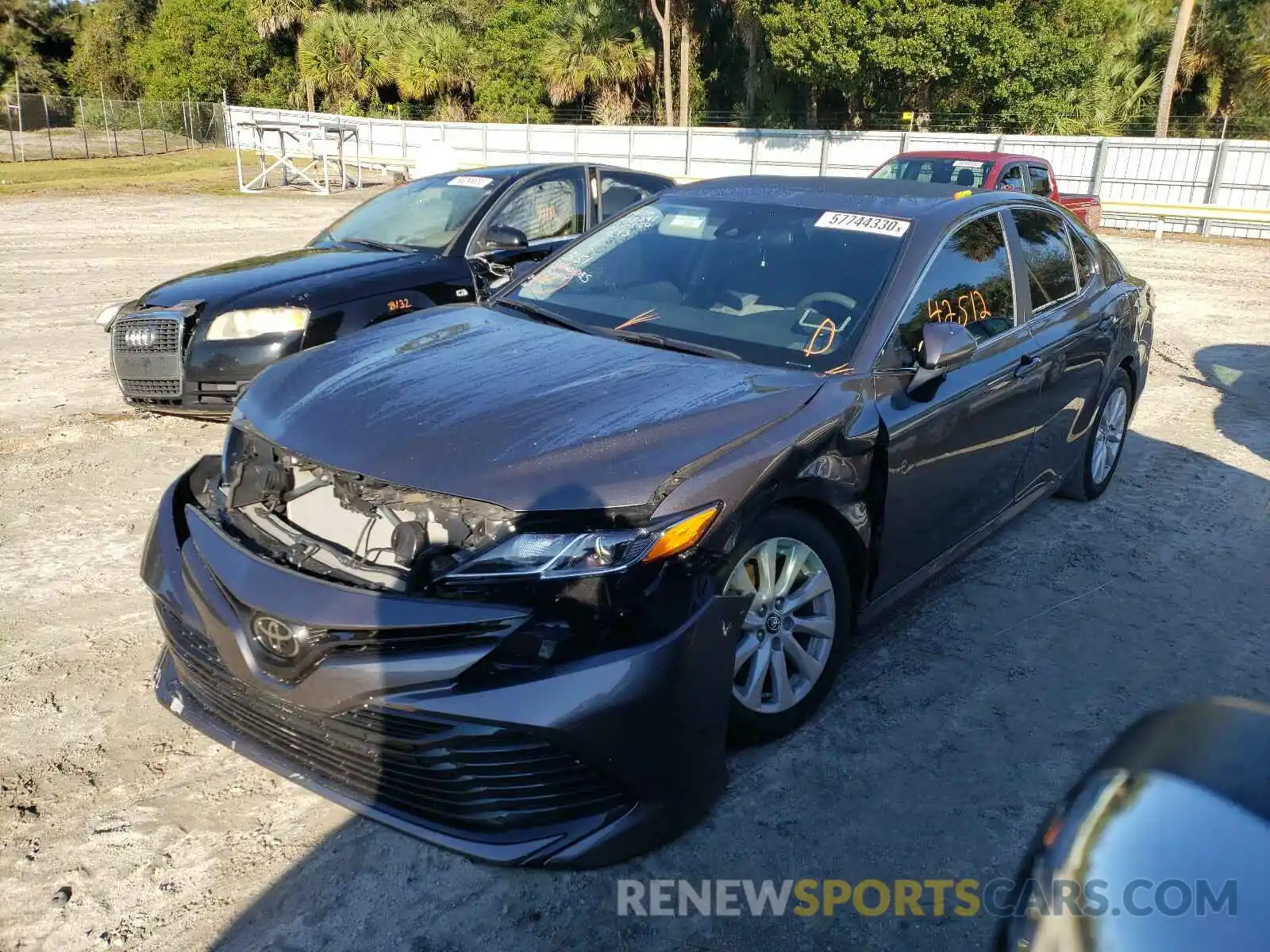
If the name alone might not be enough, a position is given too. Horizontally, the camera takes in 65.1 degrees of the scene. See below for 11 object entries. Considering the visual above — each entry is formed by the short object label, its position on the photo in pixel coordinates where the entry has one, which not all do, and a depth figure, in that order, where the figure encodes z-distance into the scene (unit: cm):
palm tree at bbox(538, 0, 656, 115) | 3634
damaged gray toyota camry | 245
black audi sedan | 573
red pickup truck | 1336
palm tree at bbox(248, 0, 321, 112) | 4644
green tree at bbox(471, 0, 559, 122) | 4019
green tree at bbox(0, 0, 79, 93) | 5388
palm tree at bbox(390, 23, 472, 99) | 4181
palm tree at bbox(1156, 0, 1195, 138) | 2455
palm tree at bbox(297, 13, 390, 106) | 4316
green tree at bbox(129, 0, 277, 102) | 4972
